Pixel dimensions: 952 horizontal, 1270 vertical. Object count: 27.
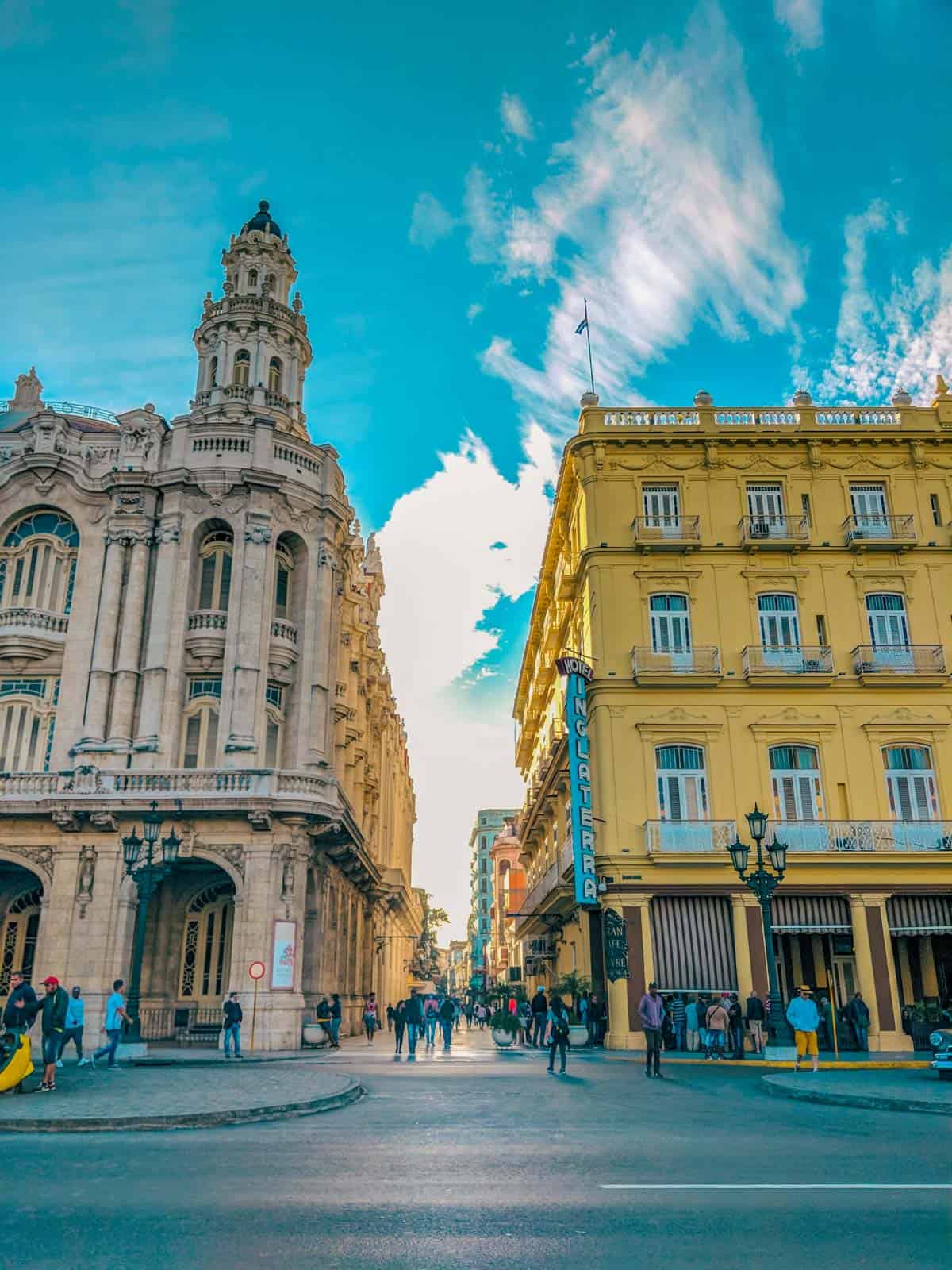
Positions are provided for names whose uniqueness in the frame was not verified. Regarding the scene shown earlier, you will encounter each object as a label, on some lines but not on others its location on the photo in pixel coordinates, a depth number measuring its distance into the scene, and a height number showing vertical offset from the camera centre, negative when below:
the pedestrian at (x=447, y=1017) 28.50 -1.27
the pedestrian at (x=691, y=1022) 24.23 -1.21
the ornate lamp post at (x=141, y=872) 22.20 +2.25
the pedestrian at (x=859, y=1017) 24.33 -1.10
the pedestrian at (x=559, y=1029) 19.25 -1.09
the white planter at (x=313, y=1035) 27.80 -1.70
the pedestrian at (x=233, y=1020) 23.73 -1.10
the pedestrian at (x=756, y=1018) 23.19 -1.07
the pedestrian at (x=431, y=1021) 29.90 -1.48
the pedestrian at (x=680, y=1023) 24.89 -1.27
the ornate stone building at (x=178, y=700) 28.34 +8.28
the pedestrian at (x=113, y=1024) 19.92 -1.01
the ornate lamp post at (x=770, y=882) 20.44 +1.84
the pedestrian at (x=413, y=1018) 25.69 -1.16
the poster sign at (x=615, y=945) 26.42 +0.69
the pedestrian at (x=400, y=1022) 26.81 -1.39
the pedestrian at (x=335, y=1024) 28.94 -1.46
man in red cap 16.02 -0.66
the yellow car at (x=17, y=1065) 14.07 -1.28
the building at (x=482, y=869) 130.50 +13.42
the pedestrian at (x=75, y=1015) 19.23 -0.80
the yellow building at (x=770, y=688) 27.25 +7.99
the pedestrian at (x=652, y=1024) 17.53 -0.90
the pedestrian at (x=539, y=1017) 28.44 -1.27
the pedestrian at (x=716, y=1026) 21.75 -1.16
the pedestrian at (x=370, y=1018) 36.12 -1.61
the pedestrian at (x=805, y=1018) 19.11 -0.88
